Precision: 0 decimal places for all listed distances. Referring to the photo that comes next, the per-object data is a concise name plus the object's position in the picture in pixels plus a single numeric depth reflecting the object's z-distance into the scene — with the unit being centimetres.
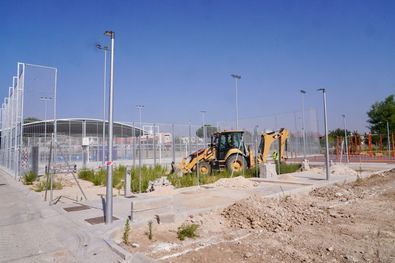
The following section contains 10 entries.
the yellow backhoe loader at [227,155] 1853
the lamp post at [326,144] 1580
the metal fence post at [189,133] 2780
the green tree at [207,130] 2991
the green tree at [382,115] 5546
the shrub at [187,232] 682
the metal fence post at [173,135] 2542
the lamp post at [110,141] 792
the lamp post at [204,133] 2880
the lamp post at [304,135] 3596
